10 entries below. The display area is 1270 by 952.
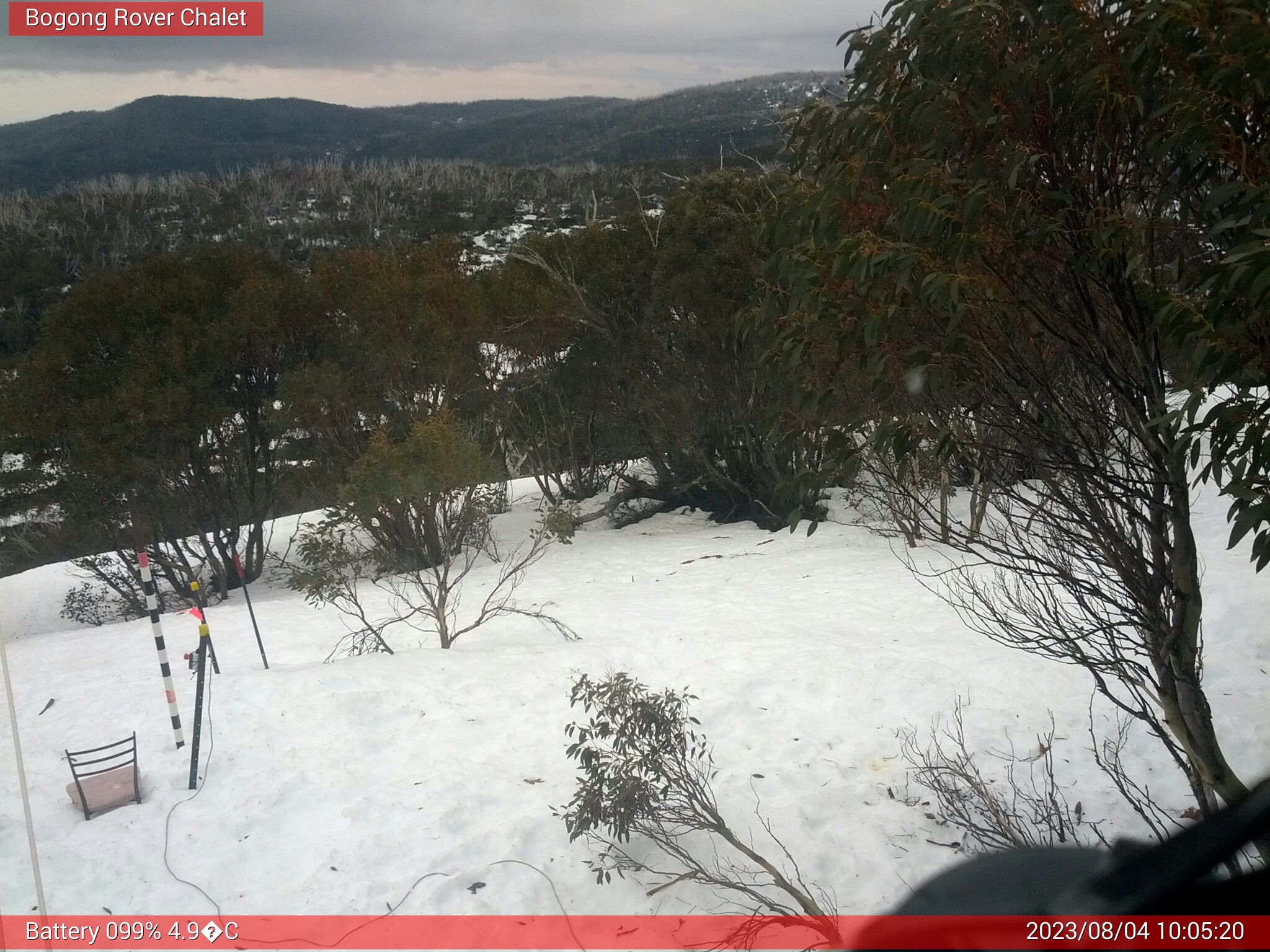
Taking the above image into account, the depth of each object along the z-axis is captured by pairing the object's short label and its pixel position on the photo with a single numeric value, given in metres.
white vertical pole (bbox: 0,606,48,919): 2.53
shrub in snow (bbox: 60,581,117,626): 12.20
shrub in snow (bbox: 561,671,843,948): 3.26
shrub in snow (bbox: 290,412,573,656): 6.95
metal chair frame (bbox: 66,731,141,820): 3.60
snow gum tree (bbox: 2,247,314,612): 10.98
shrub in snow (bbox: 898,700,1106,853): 3.21
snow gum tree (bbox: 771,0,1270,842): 2.07
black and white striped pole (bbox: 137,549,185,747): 4.29
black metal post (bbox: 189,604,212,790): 3.95
